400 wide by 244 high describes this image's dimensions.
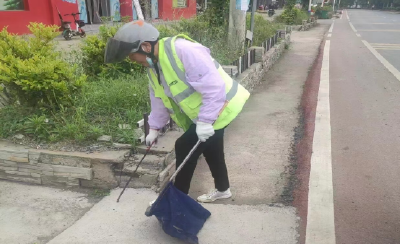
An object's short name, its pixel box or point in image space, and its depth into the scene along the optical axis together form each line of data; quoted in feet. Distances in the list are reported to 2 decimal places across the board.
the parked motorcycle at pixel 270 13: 109.60
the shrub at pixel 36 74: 11.56
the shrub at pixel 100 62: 16.94
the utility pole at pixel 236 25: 26.23
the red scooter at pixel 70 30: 41.16
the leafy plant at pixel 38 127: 11.38
